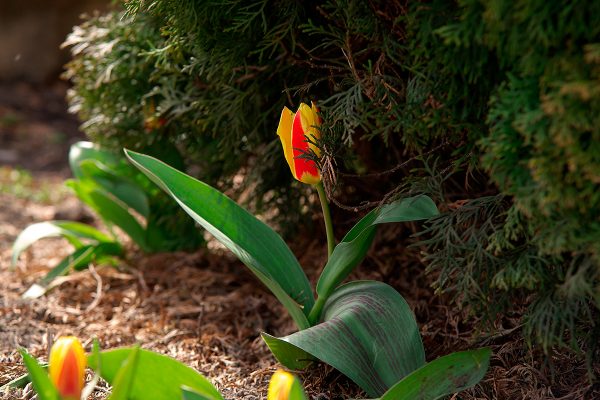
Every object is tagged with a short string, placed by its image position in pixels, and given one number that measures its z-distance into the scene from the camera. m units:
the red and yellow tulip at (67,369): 1.07
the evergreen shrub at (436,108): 1.07
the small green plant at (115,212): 1.54
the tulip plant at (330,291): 1.17
